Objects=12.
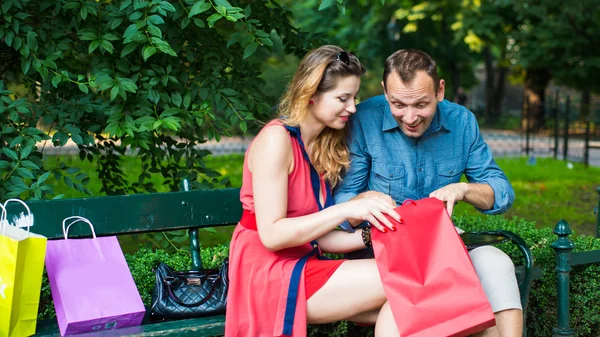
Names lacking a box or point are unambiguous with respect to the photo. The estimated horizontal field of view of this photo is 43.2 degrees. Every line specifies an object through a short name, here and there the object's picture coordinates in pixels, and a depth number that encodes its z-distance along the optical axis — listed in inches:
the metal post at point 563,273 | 141.3
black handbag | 125.3
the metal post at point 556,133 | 585.3
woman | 113.0
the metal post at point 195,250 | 145.9
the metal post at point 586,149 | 531.8
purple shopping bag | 116.2
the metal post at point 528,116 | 619.5
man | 134.1
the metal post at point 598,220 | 191.9
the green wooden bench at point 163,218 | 121.9
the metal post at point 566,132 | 576.8
